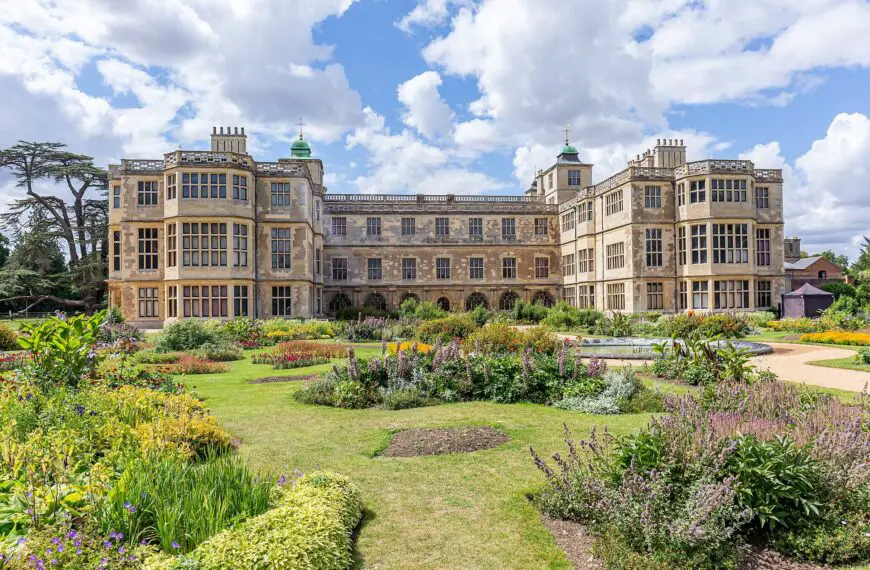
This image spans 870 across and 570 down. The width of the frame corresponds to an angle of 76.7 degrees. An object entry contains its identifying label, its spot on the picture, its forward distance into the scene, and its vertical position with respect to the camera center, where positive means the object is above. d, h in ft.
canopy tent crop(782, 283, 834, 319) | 94.75 -2.36
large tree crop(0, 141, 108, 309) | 123.34 +19.99
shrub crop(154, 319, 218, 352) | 63.36 -4.82
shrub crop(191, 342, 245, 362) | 56.80 -5.90
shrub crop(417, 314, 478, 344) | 59.47 -3.95
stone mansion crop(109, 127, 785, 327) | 87.81 +10.23
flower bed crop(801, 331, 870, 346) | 62.80 -5.87
